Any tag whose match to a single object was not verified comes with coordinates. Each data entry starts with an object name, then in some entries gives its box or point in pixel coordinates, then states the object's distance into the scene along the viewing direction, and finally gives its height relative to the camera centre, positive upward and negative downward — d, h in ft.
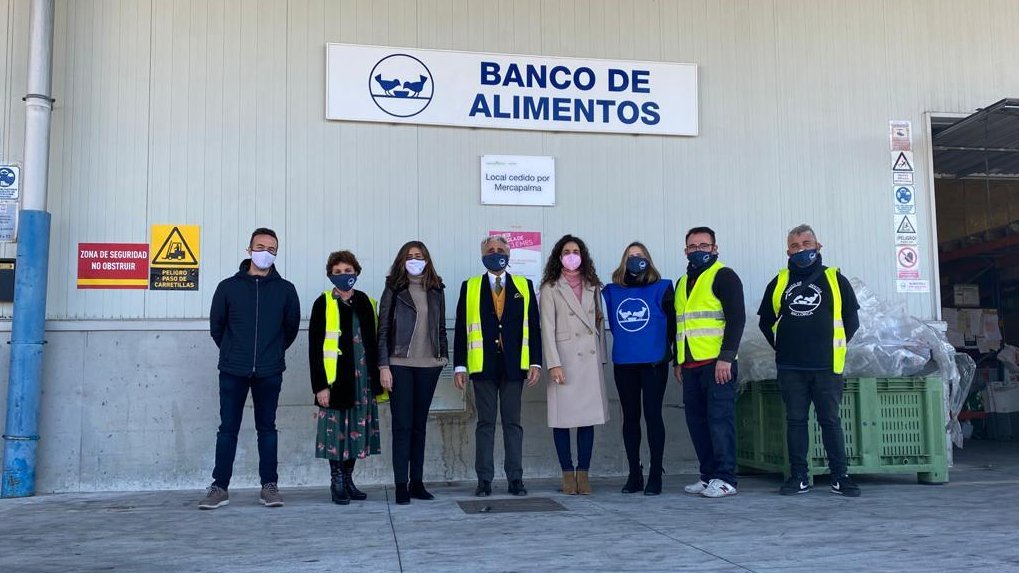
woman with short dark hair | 18.60 -0.53
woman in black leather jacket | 18.88 -0.04
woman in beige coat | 19.65 -0.07
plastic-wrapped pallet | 20.88 -0.12
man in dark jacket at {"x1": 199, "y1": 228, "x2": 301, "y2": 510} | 18.34 -0.09
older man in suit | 19.42 -0.05
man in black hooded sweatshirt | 19.07 -0.04
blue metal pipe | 20.24 -0.22
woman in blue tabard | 19.56 +0.03
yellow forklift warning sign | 21.79 +2.18
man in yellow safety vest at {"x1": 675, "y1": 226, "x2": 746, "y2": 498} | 18.92 -0.14
